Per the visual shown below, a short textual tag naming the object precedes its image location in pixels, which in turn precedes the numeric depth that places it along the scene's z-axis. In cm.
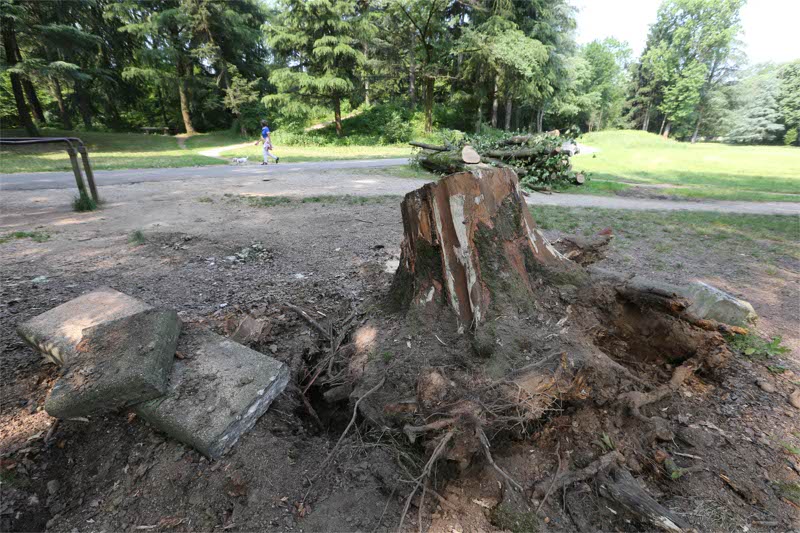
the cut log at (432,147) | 1324
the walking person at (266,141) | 1555
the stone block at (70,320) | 235
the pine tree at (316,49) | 2325
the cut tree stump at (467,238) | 251
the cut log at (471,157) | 902
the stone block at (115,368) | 194
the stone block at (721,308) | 302
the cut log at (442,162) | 1148
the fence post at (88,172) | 714
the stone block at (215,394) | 194
